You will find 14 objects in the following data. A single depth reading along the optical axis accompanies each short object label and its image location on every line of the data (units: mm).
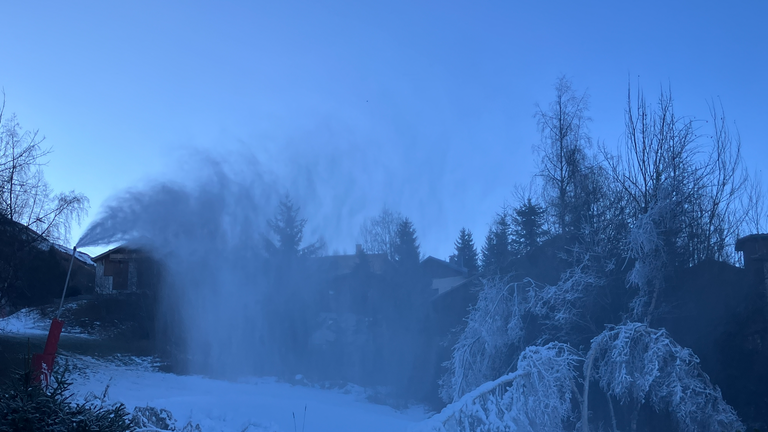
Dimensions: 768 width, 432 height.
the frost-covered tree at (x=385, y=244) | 29950
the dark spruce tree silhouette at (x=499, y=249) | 17203
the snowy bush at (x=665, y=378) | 11125
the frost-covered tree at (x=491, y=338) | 15055
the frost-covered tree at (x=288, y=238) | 24250
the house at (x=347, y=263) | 26984
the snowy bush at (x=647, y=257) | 13469
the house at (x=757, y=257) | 14602
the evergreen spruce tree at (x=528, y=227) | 19359
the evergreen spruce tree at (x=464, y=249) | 48997
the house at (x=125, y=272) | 23422
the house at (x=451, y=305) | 24125
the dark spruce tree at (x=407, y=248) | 28172
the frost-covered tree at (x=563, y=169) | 18469
